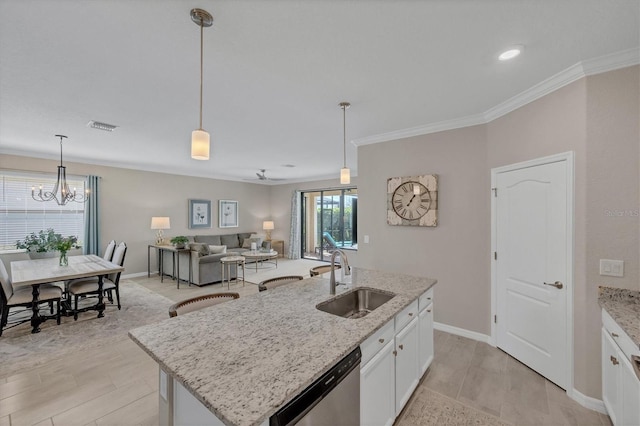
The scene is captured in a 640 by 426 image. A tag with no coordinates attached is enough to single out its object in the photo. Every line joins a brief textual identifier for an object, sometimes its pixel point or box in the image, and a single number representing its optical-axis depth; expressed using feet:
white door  7.54
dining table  10.58
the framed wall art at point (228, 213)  27.20
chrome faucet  6.95
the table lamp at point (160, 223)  20.75
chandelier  15.27
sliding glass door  26.61
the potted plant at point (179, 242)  19.60
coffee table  20.66
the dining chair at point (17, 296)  10.40
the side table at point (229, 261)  18.40
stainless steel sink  6.92
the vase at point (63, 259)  12.97
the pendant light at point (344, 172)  9.92
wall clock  11.18
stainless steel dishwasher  3.20
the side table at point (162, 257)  18.63
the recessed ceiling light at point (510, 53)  6.14
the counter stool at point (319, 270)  10.07
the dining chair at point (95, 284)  12.40
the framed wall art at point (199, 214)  24.70
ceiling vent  11.11
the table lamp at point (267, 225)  29.81
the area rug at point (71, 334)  9.14
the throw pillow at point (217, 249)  19.15
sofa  18.22
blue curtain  18.35
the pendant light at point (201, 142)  5.32
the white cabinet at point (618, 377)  4.66
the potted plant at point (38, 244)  15.06
